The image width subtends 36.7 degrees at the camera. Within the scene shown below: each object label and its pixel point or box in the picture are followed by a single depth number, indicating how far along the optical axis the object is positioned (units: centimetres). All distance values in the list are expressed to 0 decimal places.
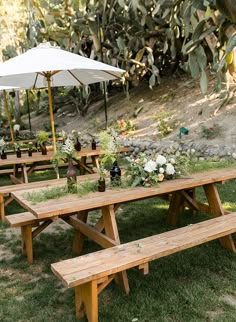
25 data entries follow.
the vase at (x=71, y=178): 307
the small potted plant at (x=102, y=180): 307
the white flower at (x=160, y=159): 314
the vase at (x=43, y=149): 589
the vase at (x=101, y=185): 308
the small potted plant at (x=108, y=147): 302
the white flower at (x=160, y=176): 317
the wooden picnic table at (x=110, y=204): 270
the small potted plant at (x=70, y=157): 308
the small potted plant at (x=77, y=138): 589
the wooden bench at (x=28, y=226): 324
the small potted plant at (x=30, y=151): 583
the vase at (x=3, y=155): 570
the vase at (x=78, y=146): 591
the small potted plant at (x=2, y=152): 569
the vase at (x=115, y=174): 322
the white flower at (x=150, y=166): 309
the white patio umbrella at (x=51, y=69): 414
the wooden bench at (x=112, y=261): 217
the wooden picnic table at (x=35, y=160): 544
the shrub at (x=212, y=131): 711
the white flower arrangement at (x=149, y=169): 313
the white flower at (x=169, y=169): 321
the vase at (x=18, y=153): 574
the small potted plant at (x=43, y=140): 571
